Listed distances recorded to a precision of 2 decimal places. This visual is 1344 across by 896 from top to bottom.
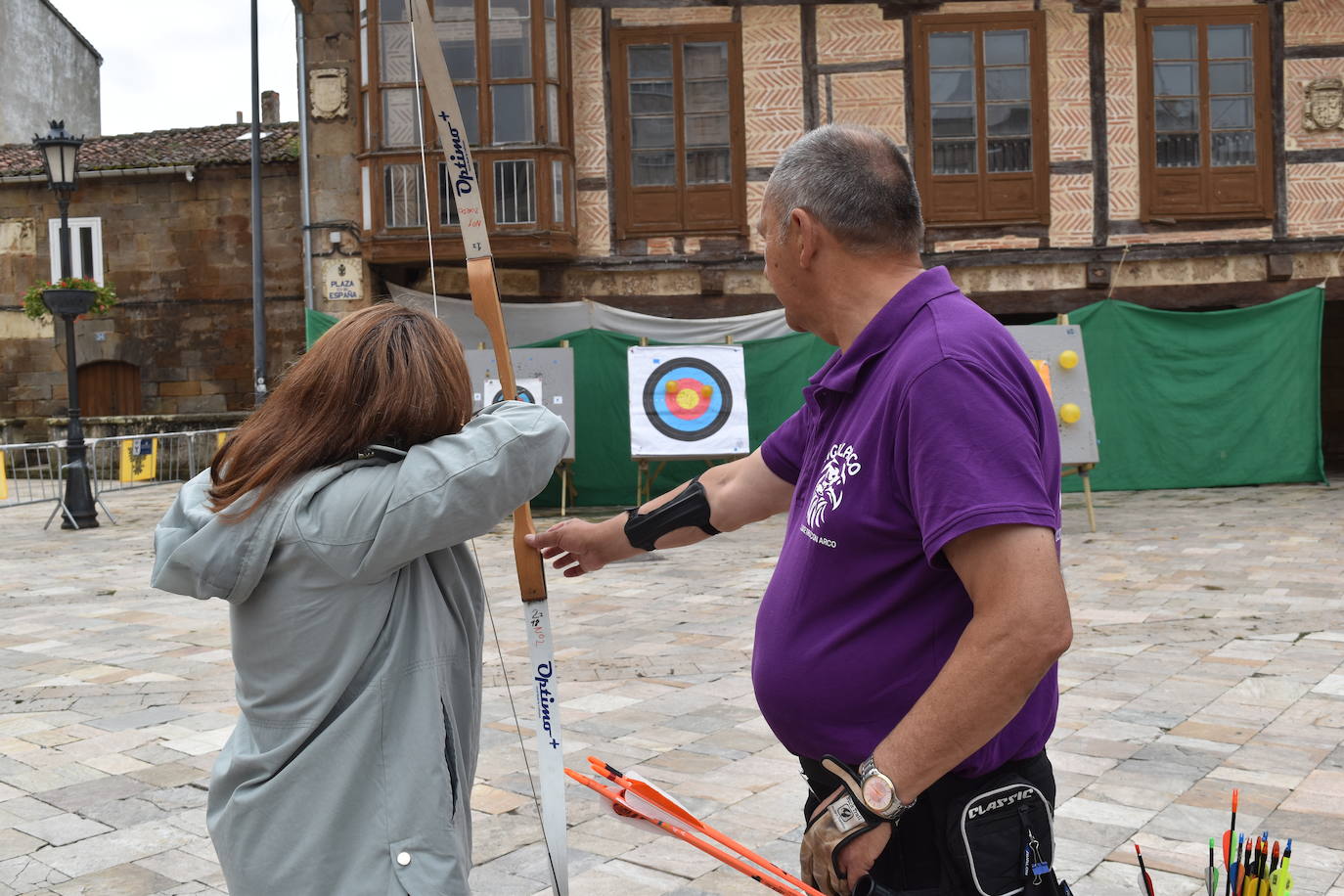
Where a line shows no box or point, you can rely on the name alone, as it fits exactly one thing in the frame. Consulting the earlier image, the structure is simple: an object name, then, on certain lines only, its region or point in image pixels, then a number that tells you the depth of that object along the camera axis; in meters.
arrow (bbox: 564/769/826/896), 1.67
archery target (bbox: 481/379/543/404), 11.38
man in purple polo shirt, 1.43
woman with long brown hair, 1.61
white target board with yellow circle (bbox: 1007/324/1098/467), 10.05
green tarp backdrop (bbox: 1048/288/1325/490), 12.32
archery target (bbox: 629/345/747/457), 11.48
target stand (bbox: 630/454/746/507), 11.39
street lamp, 11.41
